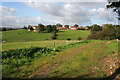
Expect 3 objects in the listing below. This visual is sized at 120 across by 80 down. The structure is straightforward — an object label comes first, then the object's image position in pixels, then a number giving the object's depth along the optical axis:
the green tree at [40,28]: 92.06
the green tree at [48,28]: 91.38
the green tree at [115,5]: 12.02
